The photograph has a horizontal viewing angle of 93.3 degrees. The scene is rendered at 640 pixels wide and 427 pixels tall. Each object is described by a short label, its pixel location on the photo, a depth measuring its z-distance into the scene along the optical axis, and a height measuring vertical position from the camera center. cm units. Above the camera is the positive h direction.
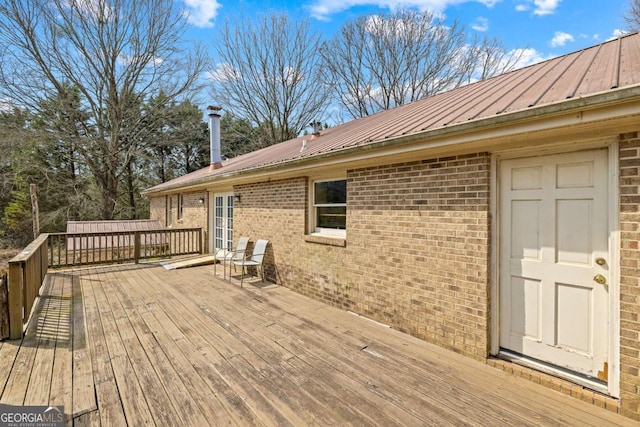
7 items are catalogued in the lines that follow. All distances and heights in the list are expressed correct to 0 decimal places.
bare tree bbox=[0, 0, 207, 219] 1524 +835
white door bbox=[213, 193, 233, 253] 900 -25
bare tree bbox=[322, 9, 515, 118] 1683 +902
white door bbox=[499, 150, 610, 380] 264 -44
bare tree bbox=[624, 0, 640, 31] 1069 +711
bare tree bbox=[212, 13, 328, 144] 1805 +878
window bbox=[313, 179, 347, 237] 520 +11
